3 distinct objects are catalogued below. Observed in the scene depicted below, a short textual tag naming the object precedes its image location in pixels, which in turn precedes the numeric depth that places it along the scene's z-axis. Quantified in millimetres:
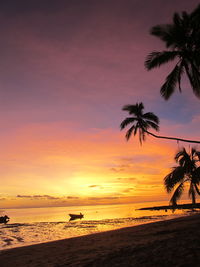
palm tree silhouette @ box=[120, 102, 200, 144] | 22609
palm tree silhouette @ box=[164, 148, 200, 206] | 19953
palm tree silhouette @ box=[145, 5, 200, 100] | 13625
